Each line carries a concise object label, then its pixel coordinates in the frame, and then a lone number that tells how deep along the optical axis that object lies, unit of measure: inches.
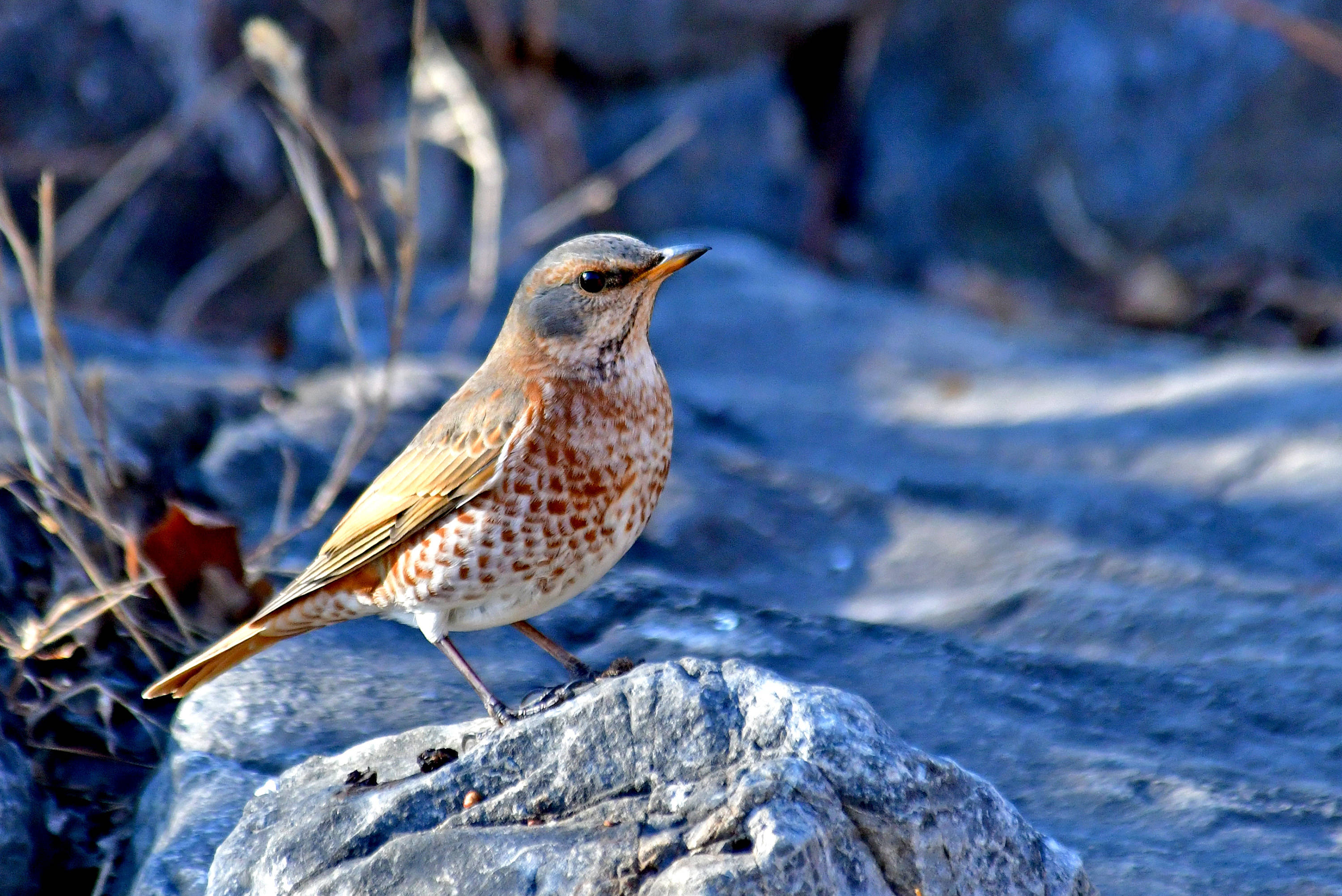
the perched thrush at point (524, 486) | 254.7
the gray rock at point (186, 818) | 228.7
